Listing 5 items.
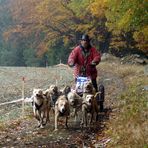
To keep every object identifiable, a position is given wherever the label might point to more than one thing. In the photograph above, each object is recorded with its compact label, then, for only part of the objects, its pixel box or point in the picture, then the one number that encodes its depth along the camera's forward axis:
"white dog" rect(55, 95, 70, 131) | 10.85
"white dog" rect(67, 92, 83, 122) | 11.27
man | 12.26
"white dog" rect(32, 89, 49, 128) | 11.17
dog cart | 11.99
